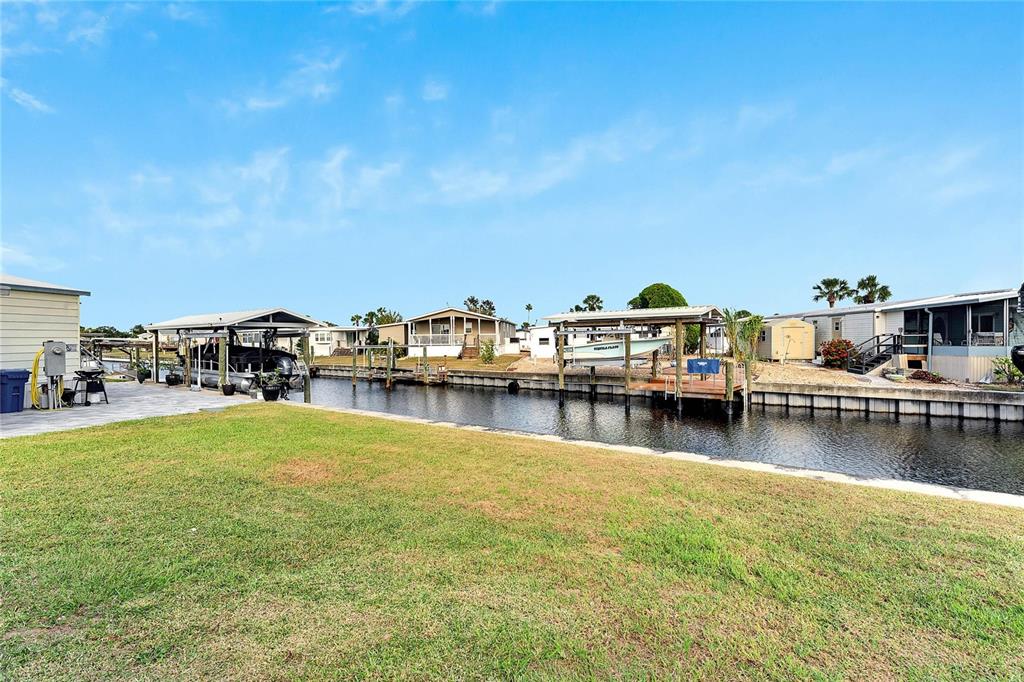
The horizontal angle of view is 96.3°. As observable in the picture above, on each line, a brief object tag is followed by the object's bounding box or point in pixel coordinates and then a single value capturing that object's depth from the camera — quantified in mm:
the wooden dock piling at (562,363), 21750
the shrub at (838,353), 23016
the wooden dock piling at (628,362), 19094
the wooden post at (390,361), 27897
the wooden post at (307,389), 15923
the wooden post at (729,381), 16219
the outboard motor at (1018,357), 9023
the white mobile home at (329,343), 47250
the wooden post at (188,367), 16688
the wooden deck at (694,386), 17406
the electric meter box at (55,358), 10352
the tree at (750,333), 25219
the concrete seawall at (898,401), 13906
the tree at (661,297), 55219
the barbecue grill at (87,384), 11023
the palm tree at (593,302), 64125
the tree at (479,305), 86000
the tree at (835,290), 40250
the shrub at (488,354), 32094
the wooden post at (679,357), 16716
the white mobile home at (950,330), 16578
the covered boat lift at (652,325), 17172
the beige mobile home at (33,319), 10648
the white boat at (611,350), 21672
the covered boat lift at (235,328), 15156
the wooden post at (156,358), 18828
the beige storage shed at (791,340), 26031
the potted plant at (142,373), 18844
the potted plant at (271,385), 12961
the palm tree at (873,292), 38625
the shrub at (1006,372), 15500
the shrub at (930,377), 17300
